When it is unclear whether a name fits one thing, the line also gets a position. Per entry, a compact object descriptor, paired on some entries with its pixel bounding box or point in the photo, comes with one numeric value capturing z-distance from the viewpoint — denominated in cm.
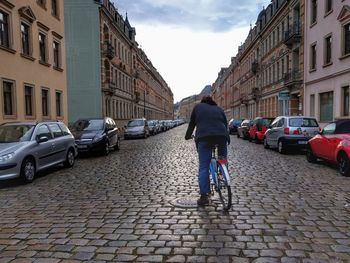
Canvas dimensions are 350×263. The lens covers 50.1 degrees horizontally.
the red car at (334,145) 961
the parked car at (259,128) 2134
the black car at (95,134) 1512
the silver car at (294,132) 1512
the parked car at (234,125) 3618
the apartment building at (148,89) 6034
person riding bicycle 624
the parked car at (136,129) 3105
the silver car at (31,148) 868
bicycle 599
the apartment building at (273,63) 2998
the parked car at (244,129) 2557
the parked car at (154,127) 3905
